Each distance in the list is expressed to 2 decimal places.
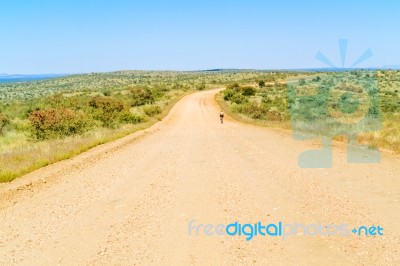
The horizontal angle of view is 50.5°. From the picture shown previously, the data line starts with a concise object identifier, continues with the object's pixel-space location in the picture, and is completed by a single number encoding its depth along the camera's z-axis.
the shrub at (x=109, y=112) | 30.45
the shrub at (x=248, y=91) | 60.81
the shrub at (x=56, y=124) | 23.93
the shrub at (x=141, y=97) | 53.08
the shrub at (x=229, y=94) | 54.04
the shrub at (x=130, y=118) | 31.90
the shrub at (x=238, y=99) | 49.26
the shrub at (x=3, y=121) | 30.11
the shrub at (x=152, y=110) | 38.17
